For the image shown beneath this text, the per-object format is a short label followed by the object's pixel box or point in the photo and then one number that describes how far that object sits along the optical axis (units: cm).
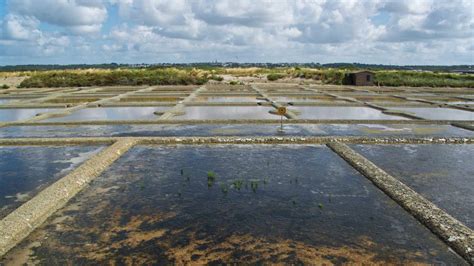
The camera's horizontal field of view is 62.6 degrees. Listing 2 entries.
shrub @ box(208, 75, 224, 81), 4242
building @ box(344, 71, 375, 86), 3600
